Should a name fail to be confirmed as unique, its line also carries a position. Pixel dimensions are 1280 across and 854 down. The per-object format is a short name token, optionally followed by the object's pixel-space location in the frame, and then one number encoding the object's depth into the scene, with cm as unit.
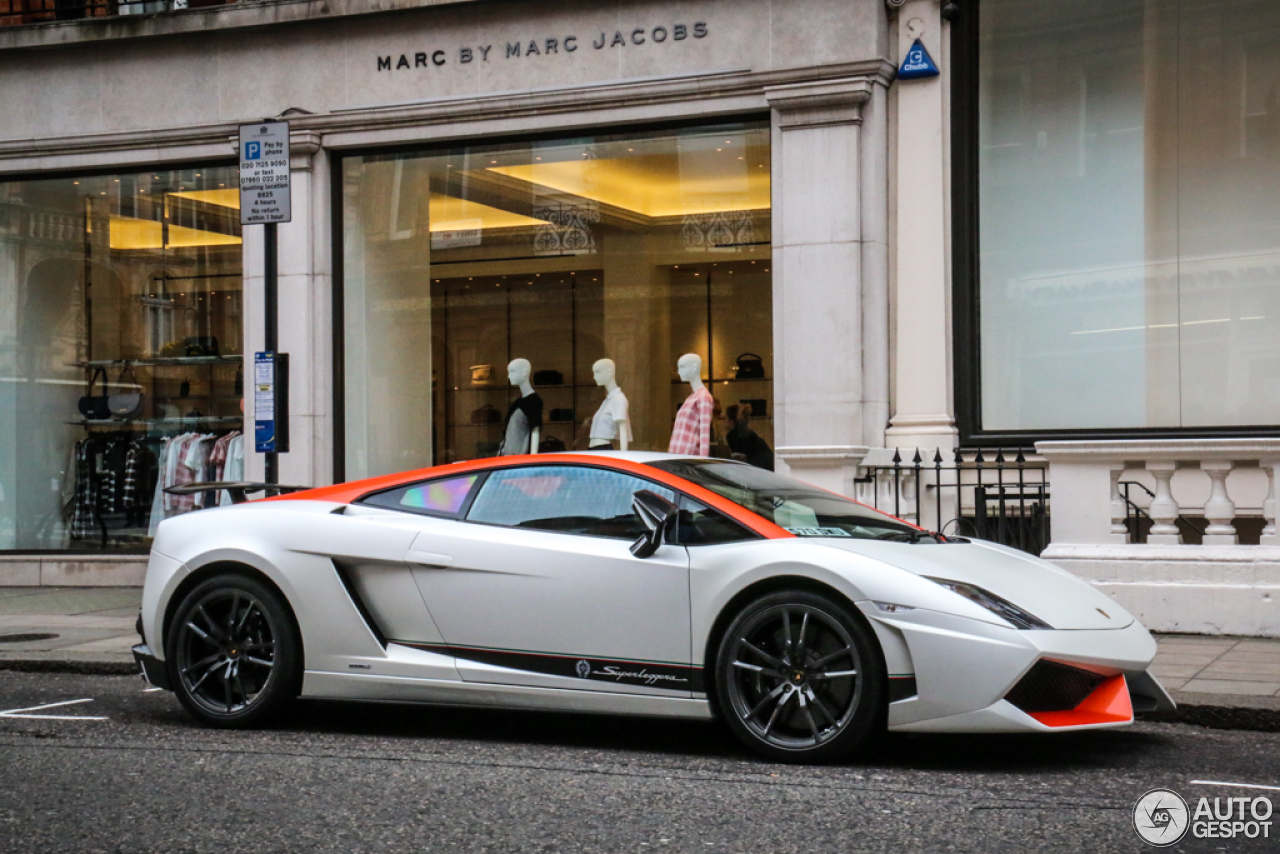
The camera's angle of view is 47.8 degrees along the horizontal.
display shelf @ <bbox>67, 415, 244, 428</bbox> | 1488
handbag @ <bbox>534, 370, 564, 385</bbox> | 1384
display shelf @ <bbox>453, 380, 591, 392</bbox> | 1381
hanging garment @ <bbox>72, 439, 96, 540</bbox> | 1525
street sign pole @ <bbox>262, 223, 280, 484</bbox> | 1018
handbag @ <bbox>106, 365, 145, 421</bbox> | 1520
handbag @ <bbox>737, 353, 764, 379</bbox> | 1297
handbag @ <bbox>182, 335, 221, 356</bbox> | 1495
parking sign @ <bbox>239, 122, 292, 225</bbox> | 1011
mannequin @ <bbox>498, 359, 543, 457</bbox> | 1375
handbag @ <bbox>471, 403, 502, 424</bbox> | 1412
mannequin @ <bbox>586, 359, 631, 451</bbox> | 1341
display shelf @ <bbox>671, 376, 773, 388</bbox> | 1309
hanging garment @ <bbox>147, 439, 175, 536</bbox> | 1502
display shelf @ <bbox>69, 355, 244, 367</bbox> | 1488
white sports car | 558
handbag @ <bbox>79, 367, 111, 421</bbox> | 1536
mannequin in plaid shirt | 1300
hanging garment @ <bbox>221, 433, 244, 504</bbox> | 1466
